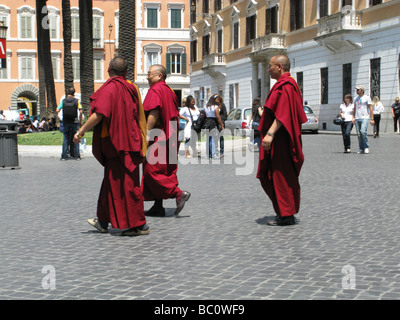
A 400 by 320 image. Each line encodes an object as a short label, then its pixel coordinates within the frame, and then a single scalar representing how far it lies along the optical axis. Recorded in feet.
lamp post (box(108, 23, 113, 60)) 209.87
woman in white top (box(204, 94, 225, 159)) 57.16
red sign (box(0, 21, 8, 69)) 52.60
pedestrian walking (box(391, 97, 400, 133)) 90.74
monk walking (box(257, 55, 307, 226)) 23.63
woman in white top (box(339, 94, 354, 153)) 60.08
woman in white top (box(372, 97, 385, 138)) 86.63
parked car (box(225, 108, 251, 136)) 86.22
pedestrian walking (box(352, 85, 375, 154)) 58.34
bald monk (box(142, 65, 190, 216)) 25.70
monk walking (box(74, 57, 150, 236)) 22.27
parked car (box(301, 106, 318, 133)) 104.37
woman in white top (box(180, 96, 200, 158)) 59.82
